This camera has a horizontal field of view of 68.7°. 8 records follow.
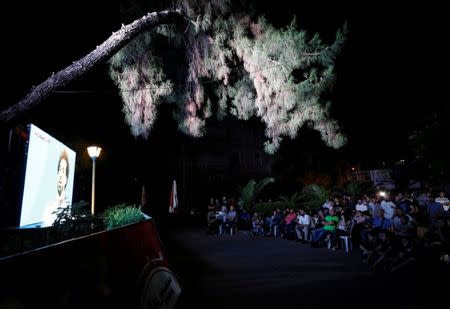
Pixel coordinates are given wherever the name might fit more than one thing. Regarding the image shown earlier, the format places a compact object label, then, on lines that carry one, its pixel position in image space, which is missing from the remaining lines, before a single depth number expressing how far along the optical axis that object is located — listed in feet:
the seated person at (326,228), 36.86
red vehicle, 6.55
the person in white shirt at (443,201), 37.04
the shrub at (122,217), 24.89
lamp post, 37.37
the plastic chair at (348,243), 34.09
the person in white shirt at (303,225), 42.16
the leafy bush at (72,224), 20.62
